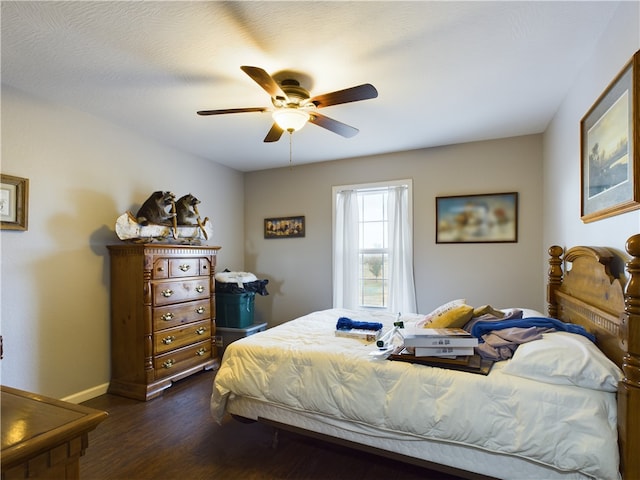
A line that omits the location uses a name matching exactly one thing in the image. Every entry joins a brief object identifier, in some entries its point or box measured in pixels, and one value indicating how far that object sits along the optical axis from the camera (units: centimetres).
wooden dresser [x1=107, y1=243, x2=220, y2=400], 291
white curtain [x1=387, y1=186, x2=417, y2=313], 389
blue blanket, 178
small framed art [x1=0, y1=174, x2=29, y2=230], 234
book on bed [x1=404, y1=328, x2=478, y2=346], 171
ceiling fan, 196
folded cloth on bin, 395
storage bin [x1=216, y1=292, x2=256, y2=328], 396
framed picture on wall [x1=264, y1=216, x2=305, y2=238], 456
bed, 133
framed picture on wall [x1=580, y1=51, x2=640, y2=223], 144
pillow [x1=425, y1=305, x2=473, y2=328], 203
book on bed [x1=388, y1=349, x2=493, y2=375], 163
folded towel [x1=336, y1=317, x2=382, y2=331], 244
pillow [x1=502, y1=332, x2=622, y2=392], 137
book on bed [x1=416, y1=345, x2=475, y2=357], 171
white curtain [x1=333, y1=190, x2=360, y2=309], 423
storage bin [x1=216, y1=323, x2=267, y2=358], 395
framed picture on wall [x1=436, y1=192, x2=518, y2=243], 350
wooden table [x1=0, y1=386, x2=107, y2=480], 71
